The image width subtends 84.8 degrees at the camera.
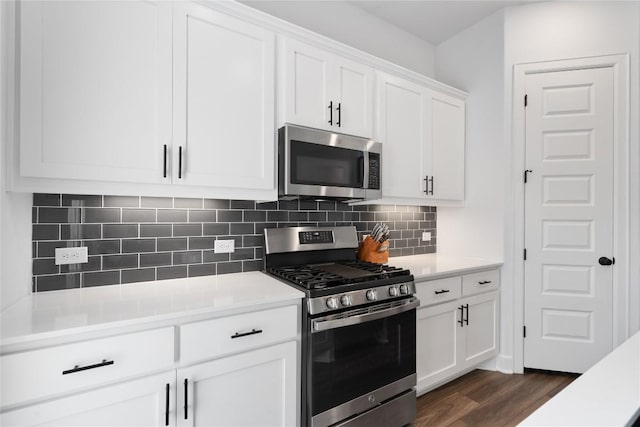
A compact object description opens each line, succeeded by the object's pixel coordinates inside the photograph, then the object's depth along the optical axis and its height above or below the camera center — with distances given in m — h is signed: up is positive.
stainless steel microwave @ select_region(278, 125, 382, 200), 2.01 +0.30
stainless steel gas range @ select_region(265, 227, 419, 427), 1.74 -0.67
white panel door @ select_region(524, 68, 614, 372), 2.75 -0.02
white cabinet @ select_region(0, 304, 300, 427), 1.16 -0.64
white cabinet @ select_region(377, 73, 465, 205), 2.60 +0.58
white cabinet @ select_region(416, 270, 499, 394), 2.38 -0.85
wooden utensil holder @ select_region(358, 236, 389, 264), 2.64 -0.29
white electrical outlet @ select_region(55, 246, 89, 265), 1.68 -0.22
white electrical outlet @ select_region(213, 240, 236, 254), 2.13 -0.21
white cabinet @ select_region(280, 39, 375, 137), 2.06 +0.78
